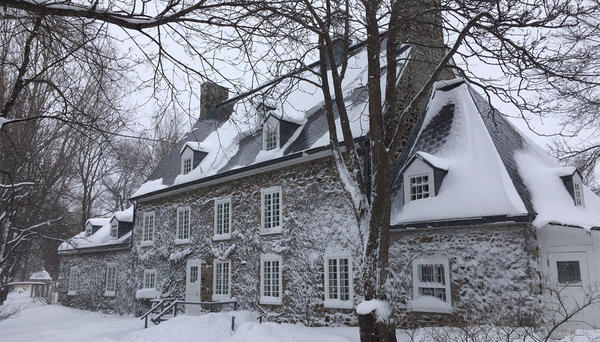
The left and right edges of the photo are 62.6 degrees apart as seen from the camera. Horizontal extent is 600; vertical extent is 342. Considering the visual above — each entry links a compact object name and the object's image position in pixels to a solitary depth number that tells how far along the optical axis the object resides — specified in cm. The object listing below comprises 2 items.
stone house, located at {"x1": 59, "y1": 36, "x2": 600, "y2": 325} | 1186
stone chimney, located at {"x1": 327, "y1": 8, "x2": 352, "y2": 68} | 1938
